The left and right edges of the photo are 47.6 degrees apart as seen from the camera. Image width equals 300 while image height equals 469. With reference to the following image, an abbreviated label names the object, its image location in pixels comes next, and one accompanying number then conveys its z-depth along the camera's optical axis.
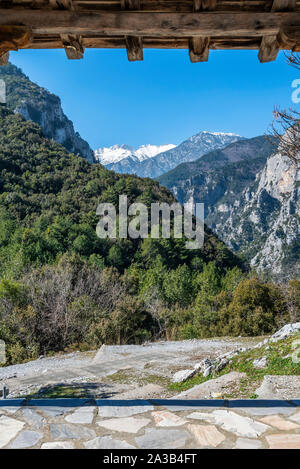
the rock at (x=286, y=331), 6.32
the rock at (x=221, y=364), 5.12
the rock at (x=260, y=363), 4.89
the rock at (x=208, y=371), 4.99
